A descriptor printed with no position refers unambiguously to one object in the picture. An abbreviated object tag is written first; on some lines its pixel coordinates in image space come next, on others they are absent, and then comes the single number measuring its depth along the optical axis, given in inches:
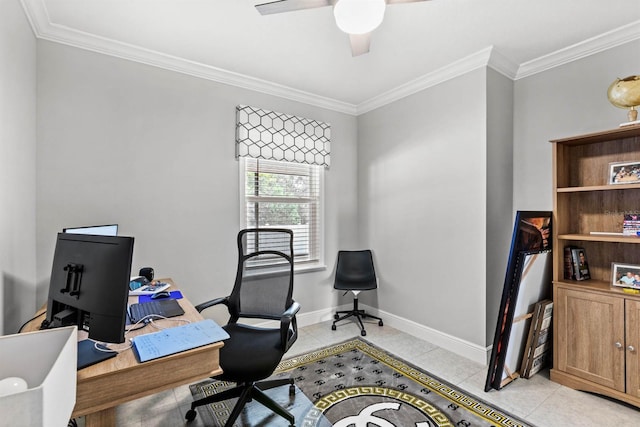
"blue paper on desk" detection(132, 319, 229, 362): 46.1
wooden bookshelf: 78.7
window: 124.0
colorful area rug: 75.4
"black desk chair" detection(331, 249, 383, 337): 135.9
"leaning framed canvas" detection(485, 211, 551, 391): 86.8
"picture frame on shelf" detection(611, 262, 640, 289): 81.6
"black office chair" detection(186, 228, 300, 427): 68.1
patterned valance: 118.9
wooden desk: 41.1
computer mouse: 77.8
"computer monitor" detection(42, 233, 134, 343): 44.7
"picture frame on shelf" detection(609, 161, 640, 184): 84.2
